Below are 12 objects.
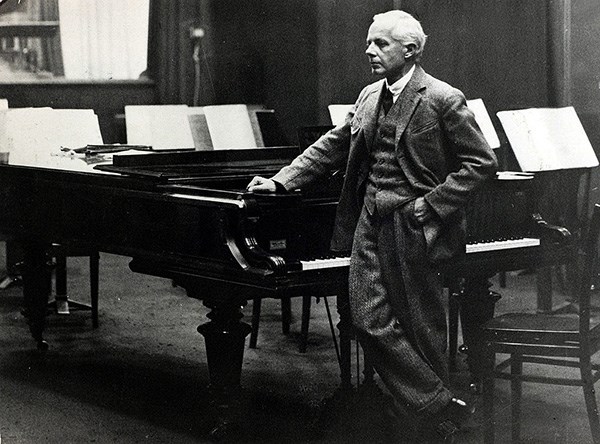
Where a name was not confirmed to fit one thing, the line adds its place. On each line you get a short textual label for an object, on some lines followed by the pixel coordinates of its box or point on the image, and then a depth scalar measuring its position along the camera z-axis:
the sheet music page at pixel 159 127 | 5.33
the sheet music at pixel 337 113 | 5.09
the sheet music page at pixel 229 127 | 5.42
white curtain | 8.71
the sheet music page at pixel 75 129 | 5.30
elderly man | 3.24
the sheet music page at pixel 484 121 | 4.96
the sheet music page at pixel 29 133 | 5.02
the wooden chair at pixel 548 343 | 3.22
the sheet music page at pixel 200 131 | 5.38
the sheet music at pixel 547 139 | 4.92
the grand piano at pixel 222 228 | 3.47
